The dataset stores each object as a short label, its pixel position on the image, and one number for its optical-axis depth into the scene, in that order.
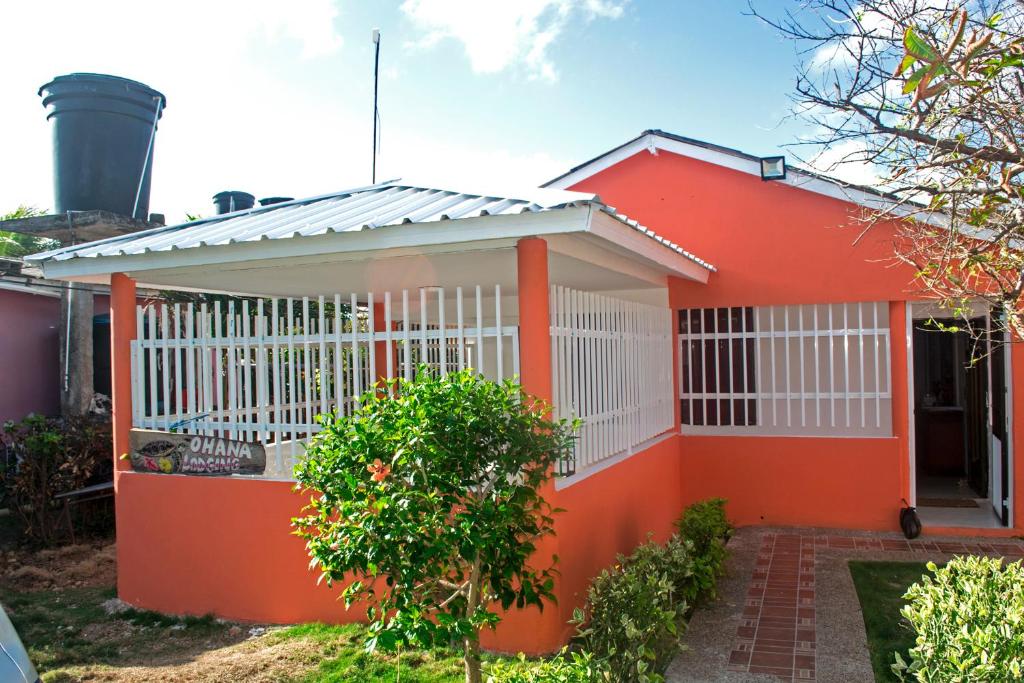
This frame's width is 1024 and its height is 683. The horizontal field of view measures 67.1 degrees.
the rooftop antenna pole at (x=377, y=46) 11.43
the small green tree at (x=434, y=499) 3.52
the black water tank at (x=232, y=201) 11.25
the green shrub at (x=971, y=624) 3.30
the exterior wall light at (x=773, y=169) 8.52
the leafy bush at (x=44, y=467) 8.04
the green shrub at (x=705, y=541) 5.90
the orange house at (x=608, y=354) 5.18
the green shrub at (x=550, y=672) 3.51
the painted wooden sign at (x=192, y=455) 5.79
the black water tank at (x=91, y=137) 9.83
